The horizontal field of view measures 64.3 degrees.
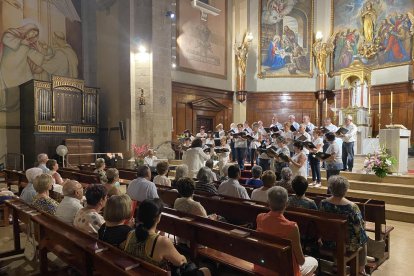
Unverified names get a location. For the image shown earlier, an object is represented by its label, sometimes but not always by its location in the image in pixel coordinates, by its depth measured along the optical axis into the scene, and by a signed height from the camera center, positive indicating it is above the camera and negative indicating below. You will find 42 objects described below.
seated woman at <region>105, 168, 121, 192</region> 4.54 -0.61
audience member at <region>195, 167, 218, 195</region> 4.79 -0.76
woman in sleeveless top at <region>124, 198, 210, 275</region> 2.09 -0.72
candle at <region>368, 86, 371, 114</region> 12.48 +1.16
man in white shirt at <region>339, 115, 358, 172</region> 8.22 -0.35
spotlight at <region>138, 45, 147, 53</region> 12.20 +3.06
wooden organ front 11.21 +0.64
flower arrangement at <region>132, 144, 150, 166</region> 11.34 -0.66
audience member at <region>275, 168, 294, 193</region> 4.60 -0.68
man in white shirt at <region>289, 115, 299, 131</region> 8.80 +0.19
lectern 7.63 -0.34
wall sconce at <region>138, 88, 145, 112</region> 12.05 +1.04
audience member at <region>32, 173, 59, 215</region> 3.82 -0.78
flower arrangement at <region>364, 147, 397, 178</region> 7.34 -0.72
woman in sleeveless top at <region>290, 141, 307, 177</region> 6.48 -0.59
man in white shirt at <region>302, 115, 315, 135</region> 9.46 +0.15
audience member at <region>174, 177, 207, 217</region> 3.48 -0.75
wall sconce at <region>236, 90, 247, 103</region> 16.03 +1.76
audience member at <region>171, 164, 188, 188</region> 4.86 -0.59
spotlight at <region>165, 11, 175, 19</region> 12.17 +4.42
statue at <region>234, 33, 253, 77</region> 15.79 +3.81
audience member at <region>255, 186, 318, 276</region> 2.58 -0.80
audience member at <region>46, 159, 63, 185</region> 6.11 -0.69
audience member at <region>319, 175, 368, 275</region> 3.27 -0.82
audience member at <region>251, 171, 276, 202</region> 4.12 -0.72
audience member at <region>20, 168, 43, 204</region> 4.69 -0.88
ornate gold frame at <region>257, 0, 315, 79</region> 15.65 +4.01
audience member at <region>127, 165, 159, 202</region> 4.42 -0.79
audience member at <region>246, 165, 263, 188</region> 5.22 -0.71
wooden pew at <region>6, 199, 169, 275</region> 1.96 -0.86
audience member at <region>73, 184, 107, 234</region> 2.99 -0.75
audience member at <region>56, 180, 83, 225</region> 3.44 -0.75
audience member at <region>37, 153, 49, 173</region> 6.46 -0.59
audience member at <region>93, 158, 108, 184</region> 6.39 -0.67
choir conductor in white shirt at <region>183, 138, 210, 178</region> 6.79 -0.53
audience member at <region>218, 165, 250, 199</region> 4.50 -0.77
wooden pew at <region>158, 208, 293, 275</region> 2.32 -0.90
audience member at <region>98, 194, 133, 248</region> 2.46 -0.67
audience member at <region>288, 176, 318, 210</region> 3.60 -0.75
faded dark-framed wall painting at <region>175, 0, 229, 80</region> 13.78 +3.07
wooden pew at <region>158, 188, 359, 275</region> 3.01 -0.92
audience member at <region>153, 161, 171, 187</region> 5.27 -0.73
